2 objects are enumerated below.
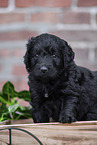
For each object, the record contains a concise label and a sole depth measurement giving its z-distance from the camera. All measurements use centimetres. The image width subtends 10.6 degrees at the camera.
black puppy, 145
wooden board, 143
